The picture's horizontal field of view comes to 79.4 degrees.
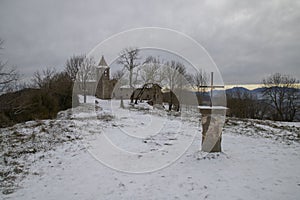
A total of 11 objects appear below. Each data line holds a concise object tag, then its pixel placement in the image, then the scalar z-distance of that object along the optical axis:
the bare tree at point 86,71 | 29.78
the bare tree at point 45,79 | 16.68
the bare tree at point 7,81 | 10.29
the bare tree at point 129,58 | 31.25
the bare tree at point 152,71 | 16.69
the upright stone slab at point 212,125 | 5.03
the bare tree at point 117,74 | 35.64
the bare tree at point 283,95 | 25.25
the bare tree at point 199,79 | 22.15
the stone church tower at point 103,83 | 33.34
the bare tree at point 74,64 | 32.34
